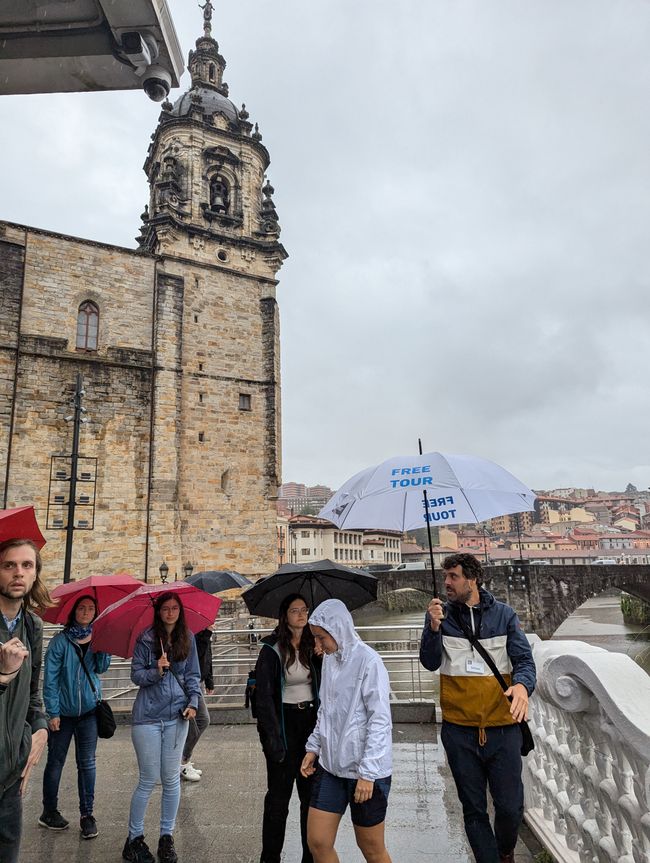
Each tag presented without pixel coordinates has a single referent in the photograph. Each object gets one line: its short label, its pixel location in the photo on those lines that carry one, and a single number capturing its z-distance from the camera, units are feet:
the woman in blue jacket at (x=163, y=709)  11.48
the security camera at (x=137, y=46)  7.18
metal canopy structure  7.07
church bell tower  64.23
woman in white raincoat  8.44
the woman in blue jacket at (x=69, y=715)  12.91
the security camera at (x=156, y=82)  7.78
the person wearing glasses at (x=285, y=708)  10.40
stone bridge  104.99
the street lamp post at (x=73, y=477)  42.57
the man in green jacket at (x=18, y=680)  7.59
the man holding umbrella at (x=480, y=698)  9.32
